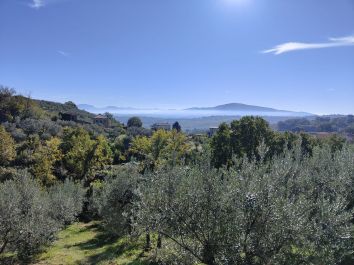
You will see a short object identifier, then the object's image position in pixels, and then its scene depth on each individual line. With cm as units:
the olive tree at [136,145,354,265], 1038
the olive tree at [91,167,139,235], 2855
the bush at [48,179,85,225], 3325
